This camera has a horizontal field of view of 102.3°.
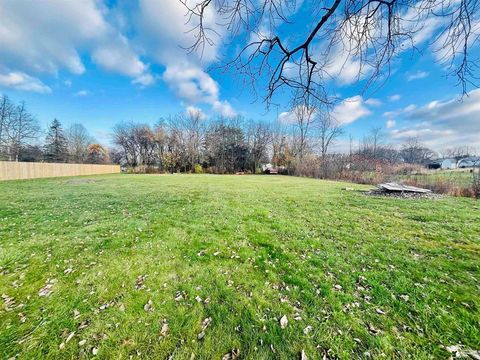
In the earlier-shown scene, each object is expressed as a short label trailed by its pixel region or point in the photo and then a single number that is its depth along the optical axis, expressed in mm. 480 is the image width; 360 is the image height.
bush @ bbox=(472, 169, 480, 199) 9696
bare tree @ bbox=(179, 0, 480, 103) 2596
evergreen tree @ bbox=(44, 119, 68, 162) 34709
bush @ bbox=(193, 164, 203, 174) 37625
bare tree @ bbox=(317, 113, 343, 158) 33488
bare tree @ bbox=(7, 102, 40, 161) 25609
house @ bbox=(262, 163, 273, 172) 41100
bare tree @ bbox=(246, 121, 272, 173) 40188
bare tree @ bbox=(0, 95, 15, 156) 24791
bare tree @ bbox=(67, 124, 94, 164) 37125
